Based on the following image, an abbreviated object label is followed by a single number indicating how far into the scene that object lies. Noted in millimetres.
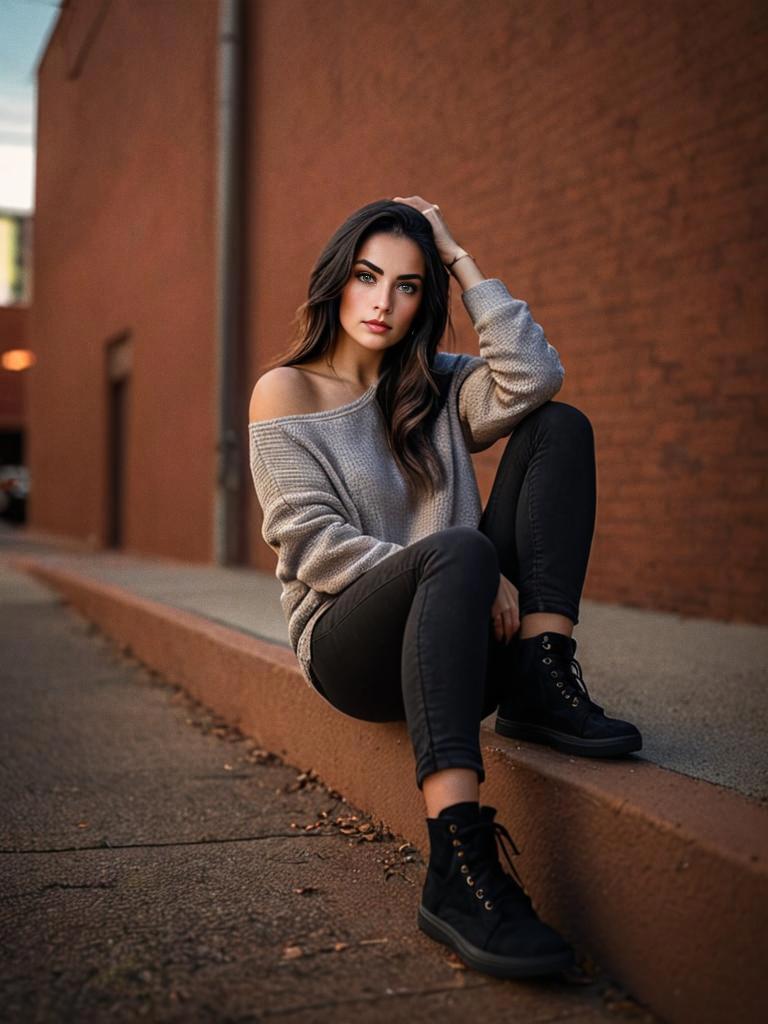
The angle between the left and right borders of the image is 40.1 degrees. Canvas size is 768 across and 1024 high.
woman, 1817
